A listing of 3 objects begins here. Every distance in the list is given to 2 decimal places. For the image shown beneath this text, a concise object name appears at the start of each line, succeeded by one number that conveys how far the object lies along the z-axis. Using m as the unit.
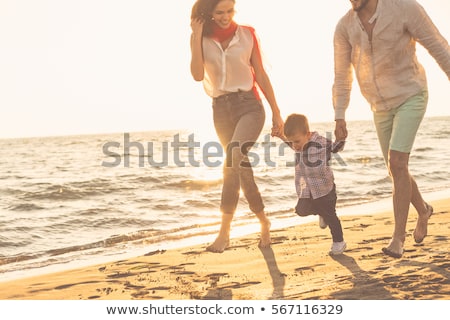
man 4.21
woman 4.84
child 4.72
